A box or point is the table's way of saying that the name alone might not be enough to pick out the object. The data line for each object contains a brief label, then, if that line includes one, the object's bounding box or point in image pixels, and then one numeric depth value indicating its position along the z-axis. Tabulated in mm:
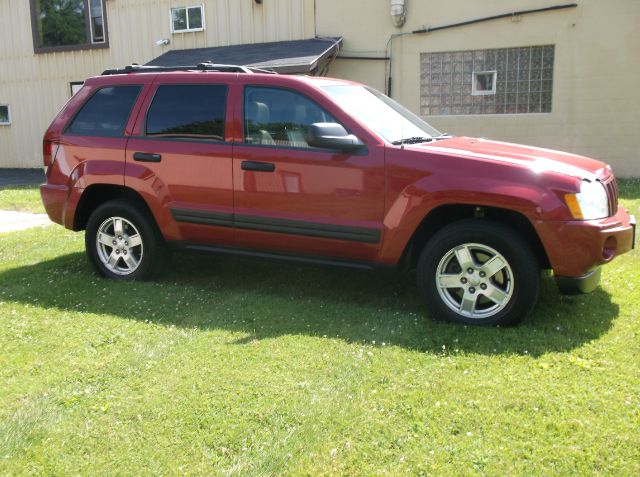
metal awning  11320
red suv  4230
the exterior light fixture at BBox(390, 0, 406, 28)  12617
